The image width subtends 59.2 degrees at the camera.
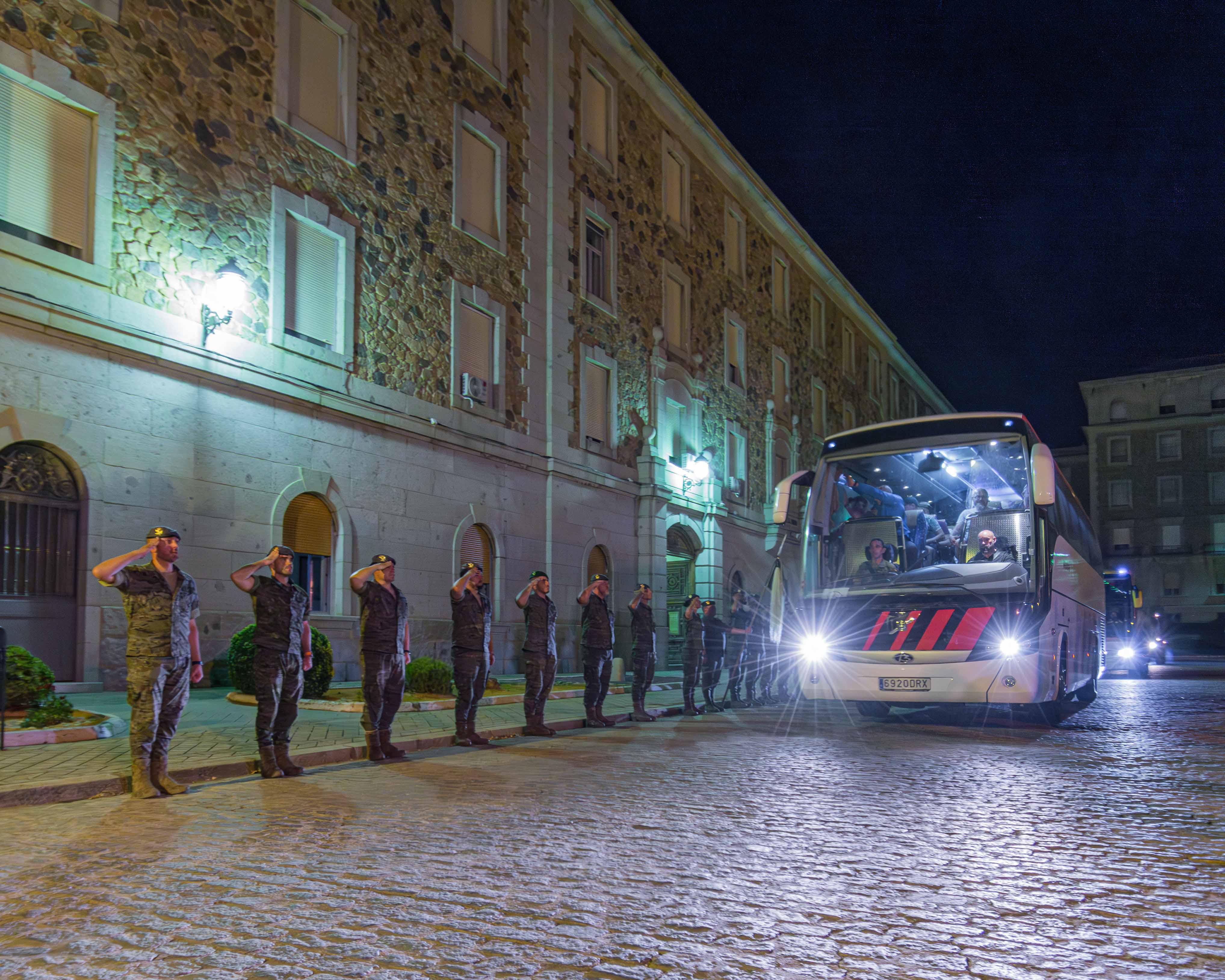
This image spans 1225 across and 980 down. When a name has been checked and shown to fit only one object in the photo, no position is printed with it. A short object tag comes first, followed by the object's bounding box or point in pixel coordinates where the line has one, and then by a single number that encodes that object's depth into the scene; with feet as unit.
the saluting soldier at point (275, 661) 29.32
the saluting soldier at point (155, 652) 26.05
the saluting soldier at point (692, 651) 53.11
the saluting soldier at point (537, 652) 41.32
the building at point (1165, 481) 222.48
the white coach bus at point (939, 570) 40.63
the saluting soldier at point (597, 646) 45.06
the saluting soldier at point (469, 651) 37.45
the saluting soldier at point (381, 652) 33.19
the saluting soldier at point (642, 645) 49.11
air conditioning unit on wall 66.59
